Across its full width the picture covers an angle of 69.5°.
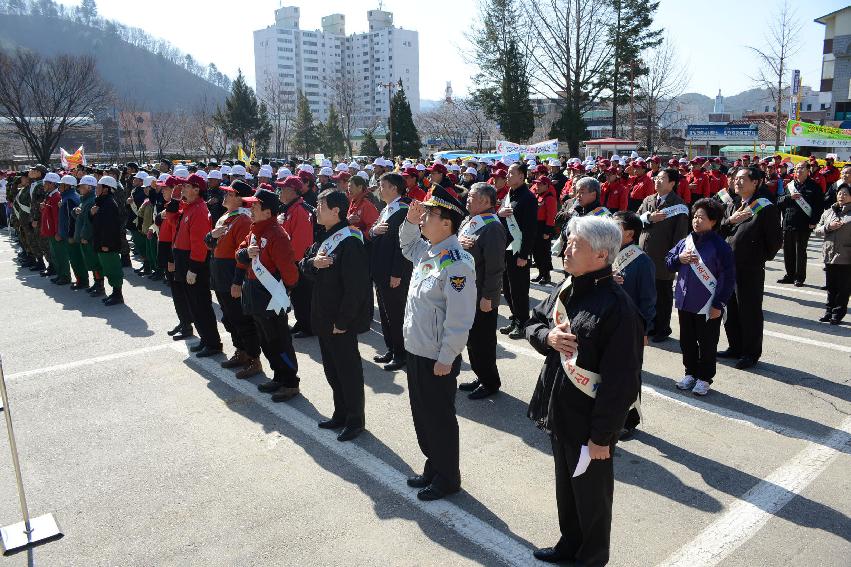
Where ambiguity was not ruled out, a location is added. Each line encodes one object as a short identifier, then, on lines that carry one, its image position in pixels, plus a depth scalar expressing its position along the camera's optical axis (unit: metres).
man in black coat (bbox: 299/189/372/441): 4.82
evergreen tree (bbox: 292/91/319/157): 70.06
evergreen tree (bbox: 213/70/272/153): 58.94
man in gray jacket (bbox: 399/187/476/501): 3.87
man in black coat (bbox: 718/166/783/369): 6.45
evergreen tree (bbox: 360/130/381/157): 54.16
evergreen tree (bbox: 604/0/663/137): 35.69
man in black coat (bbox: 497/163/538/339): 7.61
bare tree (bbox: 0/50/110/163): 33.50
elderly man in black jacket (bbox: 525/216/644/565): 2.84
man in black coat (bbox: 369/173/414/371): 6.25
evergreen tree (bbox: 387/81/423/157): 51.00
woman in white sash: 5.60
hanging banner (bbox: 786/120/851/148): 26.44
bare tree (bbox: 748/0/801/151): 32.19
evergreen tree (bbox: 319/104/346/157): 68.12
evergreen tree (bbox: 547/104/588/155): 37.25
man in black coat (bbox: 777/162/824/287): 10.64
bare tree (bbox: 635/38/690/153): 37.72
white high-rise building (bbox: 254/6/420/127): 155.88
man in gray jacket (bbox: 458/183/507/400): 5.79
